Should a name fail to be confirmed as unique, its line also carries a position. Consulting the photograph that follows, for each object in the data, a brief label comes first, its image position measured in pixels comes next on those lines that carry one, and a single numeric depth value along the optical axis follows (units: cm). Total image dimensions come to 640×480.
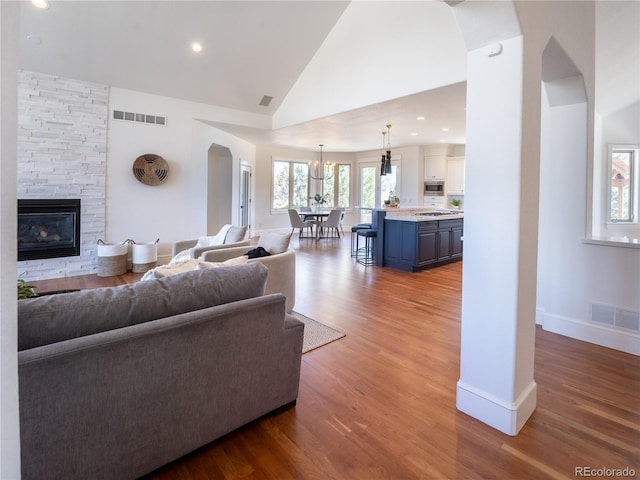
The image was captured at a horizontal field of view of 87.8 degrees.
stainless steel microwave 962
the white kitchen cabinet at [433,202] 962
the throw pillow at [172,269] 211
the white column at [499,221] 172
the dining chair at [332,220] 916
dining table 927
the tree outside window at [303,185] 1056
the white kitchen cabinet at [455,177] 924
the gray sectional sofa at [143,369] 116
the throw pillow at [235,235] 432
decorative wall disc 556
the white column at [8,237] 74
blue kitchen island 565
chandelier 1112
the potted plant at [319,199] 1059
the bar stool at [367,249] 611
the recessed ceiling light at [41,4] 382
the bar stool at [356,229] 646
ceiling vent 656
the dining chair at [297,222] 914
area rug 282
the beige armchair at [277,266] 326
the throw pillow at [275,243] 353
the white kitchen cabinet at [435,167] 948
